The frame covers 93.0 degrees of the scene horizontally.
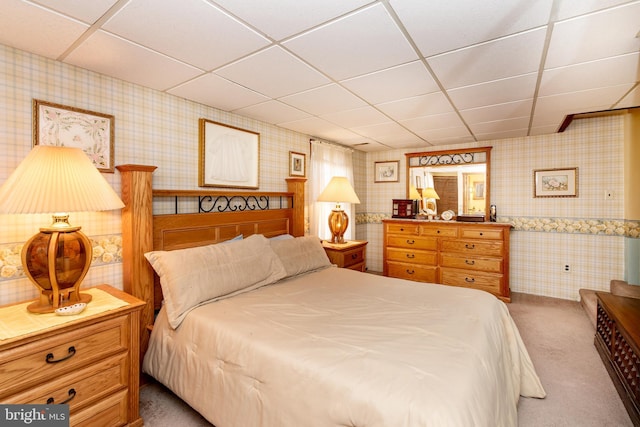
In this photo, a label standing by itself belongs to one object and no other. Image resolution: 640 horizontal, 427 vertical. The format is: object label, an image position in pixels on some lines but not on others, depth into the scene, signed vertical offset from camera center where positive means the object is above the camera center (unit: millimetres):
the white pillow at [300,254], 2700 -400
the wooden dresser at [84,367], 1367 -784
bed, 1193 -643
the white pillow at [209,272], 1953 -436
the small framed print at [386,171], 5258 +719
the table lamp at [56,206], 1490 +26
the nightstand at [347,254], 3527 -505
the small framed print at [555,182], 3960 +400
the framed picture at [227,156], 2789 +546
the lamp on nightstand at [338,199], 3781 +159
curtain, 4070 +540
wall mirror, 4555 +498
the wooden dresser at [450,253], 3951 -581
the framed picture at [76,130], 1875 +533
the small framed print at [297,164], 3770 +607
